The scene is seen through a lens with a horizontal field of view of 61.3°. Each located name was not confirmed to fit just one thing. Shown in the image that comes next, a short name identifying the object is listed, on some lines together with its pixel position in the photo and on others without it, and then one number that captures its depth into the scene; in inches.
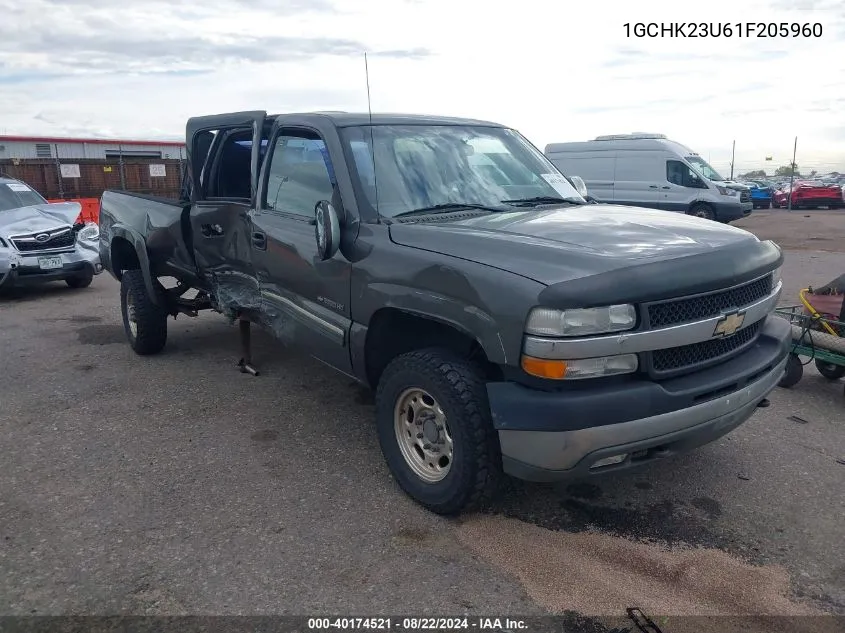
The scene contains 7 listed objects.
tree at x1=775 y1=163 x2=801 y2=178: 2464.3
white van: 703.1
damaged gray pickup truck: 113.5
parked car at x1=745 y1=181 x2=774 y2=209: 1070.4
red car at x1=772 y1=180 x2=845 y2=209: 1000.2
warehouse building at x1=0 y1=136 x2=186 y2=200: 820.0
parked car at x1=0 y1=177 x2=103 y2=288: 360.5
